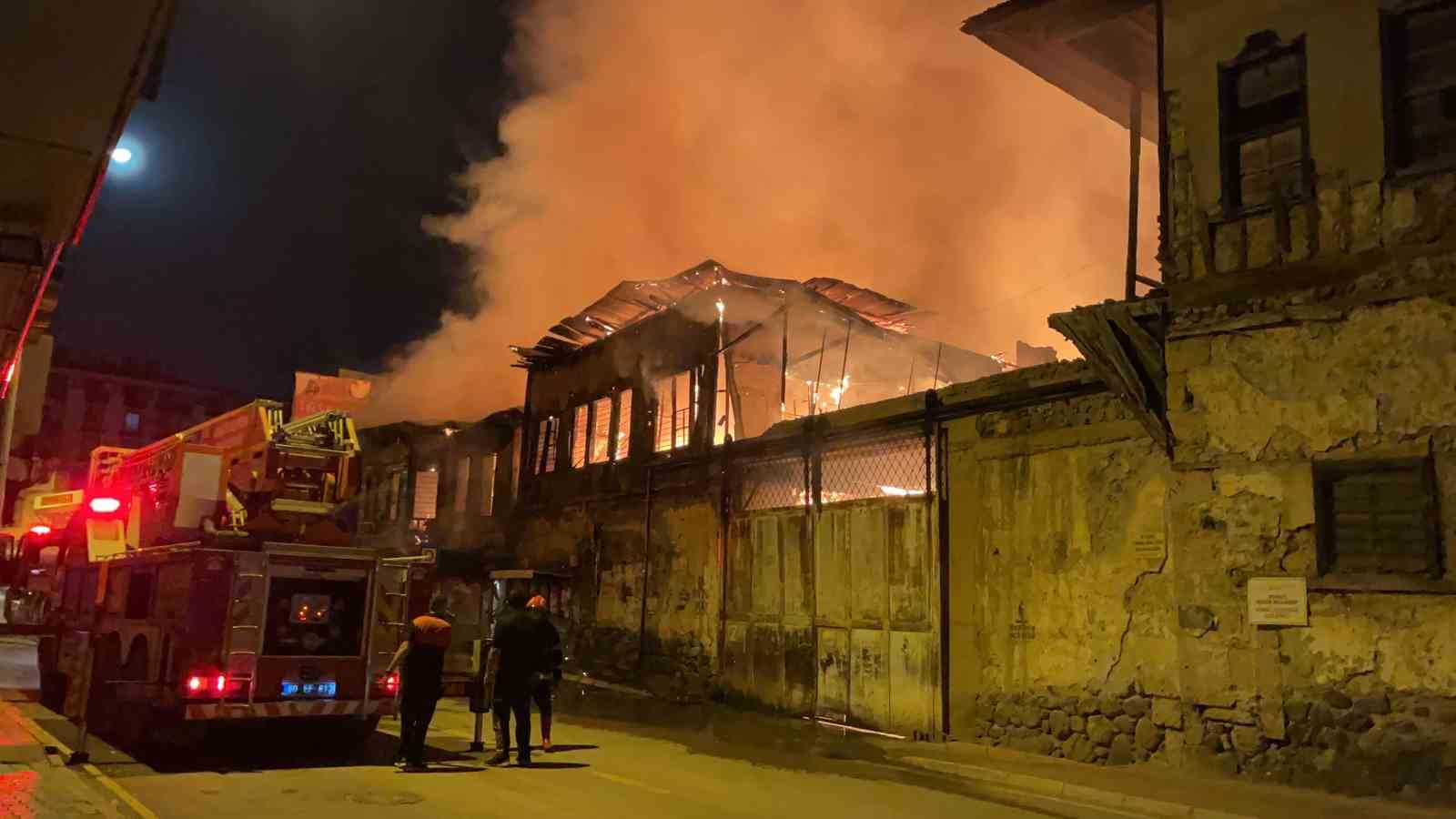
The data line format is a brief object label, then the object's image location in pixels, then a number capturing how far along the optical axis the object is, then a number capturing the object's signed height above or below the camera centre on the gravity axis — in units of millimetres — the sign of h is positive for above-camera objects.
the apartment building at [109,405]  68625 +10848
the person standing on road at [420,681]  9328 -1055
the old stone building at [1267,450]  8914 +1514
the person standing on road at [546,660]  10180 -873
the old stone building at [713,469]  14961 +1948
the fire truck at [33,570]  13562 -234
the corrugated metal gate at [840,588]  13219 -32
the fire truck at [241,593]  9391 -327
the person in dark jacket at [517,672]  9695 -969
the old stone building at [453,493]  23328 +2178
